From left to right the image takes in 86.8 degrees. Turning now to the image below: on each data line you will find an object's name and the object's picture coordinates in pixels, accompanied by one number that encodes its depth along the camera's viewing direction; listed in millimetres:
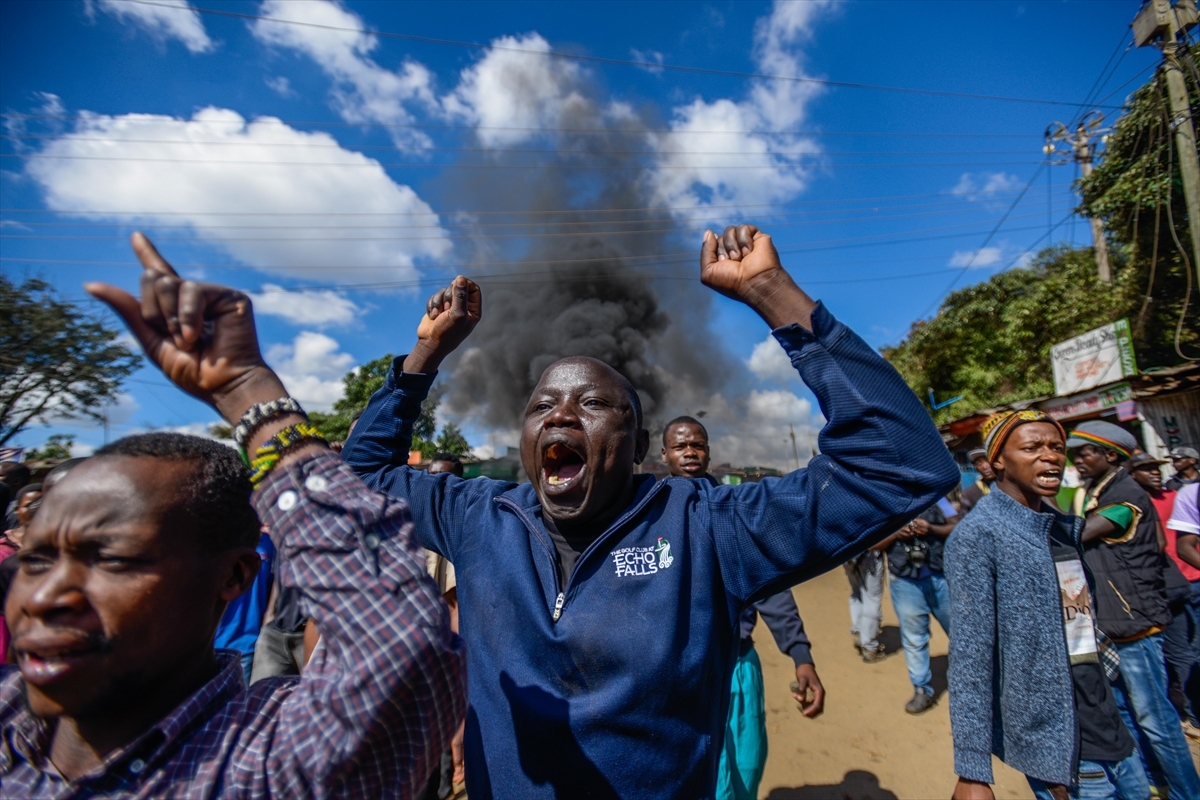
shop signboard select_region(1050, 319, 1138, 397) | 10312
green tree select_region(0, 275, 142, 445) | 13531
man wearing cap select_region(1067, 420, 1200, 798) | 2951
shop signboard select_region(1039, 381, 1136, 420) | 10445
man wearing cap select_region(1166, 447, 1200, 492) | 5535
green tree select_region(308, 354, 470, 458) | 26172
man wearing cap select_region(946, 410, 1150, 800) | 2086
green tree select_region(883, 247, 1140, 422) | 15211
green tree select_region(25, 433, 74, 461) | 16894
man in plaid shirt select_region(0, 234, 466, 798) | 830
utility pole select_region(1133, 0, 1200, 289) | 8352
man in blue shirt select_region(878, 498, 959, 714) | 4824
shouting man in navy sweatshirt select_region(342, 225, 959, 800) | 1307
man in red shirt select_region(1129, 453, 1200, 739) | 3863
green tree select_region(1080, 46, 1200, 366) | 11430
